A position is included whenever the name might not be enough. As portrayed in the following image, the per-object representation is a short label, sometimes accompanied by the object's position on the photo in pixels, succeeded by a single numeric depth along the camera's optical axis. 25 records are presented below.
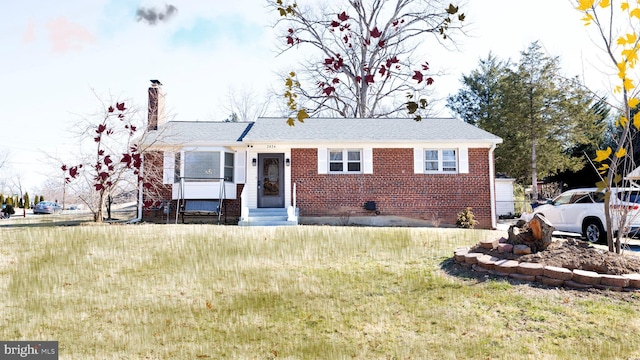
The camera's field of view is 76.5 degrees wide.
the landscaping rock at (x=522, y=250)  5.85
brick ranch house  15.40
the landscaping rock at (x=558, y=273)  5.08
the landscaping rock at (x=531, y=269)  5.27
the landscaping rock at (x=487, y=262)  5.66
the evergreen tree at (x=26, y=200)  39.51
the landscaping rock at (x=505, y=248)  6.02
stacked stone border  4.95
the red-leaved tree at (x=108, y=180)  12.73
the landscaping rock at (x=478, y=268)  5.75
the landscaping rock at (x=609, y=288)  4.93
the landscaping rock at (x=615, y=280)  4.92
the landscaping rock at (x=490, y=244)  6.26
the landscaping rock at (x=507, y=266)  5.46
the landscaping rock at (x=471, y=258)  5.96
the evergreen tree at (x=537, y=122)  27.11
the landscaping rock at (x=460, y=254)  6.20
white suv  11.72
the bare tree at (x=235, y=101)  37.47
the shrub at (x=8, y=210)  25.45
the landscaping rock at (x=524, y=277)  5.29
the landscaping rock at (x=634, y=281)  4.91
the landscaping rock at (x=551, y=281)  5.11
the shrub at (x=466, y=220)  14.69
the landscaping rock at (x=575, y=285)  5.01
